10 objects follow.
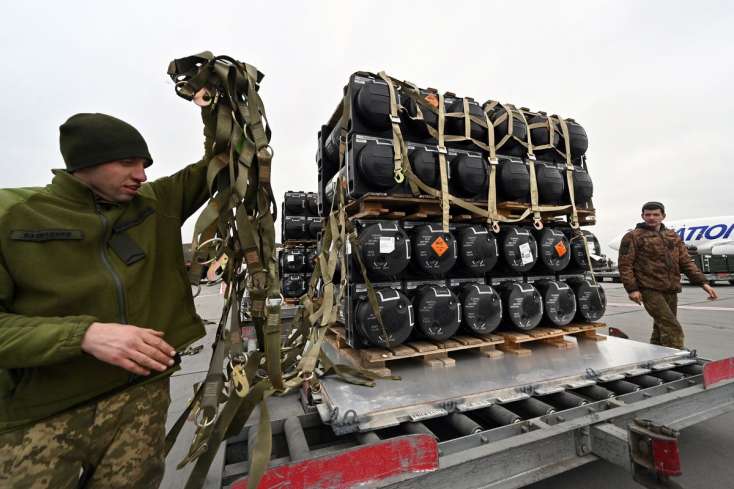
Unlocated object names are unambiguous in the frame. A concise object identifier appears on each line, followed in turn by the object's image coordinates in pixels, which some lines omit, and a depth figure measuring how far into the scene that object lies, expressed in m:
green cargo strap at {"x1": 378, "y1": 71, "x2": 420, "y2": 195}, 2.81
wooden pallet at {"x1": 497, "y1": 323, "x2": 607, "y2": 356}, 3.09
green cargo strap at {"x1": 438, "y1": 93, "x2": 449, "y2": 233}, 2.91
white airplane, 16.77
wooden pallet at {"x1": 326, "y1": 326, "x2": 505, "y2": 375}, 2.64
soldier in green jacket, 1.08
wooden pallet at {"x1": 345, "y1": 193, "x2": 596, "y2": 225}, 2.89
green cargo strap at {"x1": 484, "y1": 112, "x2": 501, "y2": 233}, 3.17
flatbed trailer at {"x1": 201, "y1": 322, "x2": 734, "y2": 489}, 1.41
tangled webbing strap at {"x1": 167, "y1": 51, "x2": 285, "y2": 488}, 1.42
